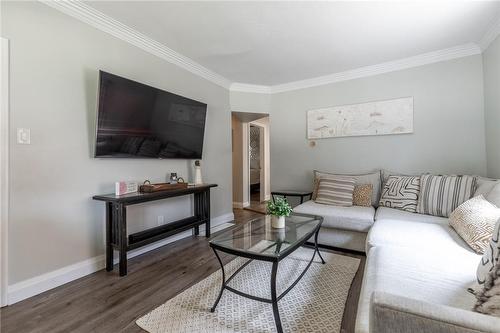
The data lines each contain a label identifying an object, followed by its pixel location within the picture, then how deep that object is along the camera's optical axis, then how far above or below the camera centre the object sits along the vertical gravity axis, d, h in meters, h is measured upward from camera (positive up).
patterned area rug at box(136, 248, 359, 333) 1.49 -0.98
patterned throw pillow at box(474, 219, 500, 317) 0.81 -0.44
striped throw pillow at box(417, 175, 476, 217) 2.43 -0.28
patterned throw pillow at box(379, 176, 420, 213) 2.72 -0.31
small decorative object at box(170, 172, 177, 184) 2.92 -0.10
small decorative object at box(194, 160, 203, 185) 3.24 -0.07
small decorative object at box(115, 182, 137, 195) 2.29 -0.17
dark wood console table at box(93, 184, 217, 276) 2.13 -0.59
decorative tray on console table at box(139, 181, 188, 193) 2.45 -0.18
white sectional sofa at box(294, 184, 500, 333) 0.70 -0.56
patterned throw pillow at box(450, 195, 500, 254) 1.54 -0.39
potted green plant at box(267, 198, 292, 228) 2.08 -0.38
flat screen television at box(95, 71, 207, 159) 2.17 +0.53
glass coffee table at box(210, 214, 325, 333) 1.48 -0.54
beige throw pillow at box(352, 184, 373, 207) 3.00 -0.35
